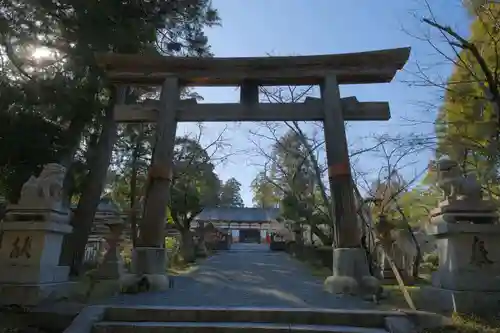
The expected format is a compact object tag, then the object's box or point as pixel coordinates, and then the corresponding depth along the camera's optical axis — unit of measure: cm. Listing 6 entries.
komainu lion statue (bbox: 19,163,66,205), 635
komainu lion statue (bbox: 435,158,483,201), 616
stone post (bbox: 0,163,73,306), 584
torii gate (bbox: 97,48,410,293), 804
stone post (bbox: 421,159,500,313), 569
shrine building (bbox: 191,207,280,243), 5241
